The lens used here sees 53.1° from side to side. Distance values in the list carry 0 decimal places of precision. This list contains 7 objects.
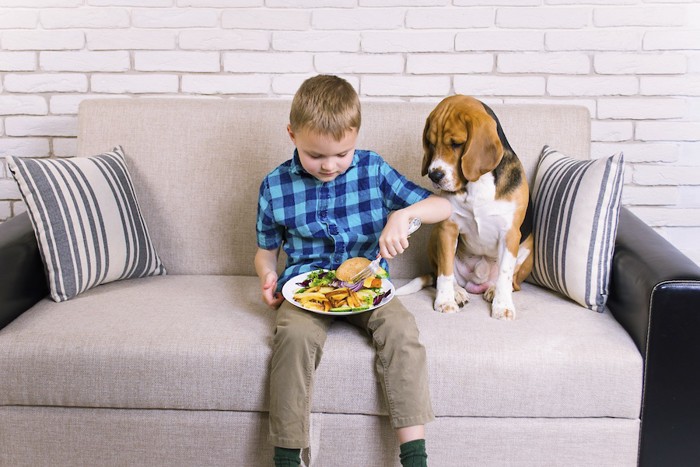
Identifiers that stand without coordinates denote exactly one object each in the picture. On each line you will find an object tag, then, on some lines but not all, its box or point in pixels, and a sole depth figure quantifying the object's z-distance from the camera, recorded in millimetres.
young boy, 1743
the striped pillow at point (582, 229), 2082
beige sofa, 1794
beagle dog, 2016
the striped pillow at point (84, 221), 2113
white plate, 1846
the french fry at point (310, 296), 1888
